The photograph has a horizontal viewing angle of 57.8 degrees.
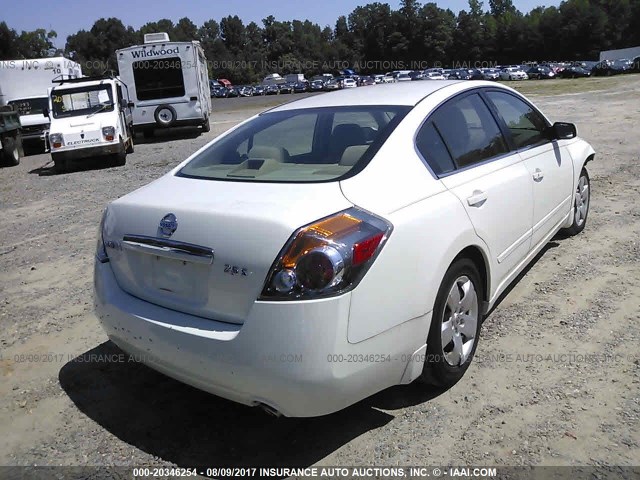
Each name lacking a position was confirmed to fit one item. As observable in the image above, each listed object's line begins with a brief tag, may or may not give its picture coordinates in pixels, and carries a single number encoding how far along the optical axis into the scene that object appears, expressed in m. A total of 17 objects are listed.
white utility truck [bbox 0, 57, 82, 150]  18.61
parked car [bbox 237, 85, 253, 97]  60.58
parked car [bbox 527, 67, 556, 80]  54.86
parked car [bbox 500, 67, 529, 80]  54.97
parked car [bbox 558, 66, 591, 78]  51.35
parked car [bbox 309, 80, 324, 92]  57.09
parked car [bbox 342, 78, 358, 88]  51.47
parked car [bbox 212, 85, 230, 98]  62.88
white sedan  2.44
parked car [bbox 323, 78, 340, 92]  54.94
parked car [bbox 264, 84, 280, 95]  61.88
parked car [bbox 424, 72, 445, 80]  48.39
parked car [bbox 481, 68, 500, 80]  54.49
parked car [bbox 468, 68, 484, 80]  51.94
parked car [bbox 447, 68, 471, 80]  51.31
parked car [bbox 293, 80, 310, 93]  58.49
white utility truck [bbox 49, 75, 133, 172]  13.01
